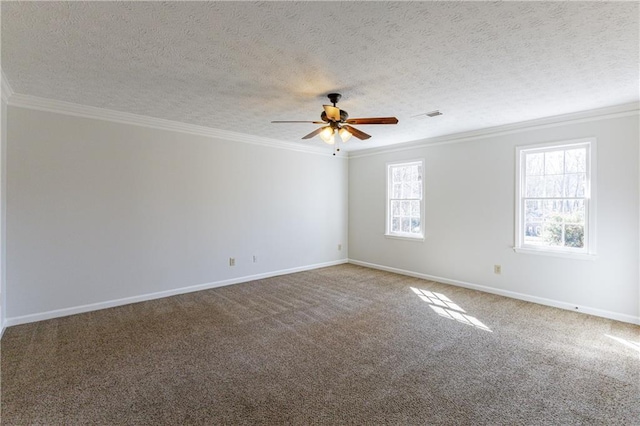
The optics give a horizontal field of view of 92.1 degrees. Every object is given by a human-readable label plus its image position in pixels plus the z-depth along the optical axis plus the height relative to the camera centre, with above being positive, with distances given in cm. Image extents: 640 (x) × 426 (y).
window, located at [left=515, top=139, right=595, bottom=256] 397 +17
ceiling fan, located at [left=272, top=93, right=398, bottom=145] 318 +94
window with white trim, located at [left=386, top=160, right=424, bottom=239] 586 +21
